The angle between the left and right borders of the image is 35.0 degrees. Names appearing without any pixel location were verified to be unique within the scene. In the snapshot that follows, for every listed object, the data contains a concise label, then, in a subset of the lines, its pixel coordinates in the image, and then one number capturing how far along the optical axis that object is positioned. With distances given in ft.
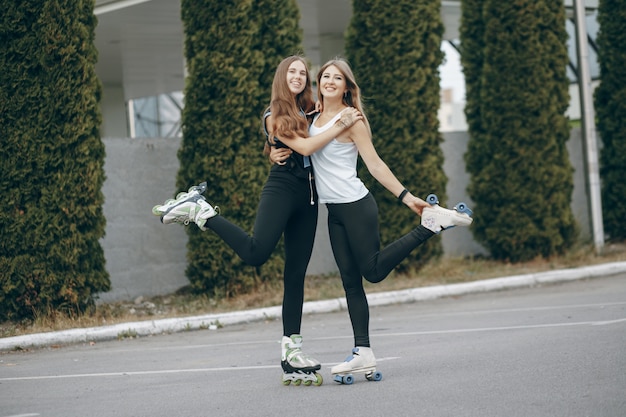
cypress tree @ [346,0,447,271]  45.42
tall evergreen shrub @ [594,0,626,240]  55.57
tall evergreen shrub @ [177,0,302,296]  39.60
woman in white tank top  20.34
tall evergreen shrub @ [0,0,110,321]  34.32
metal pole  50.93
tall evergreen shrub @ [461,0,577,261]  48.88
